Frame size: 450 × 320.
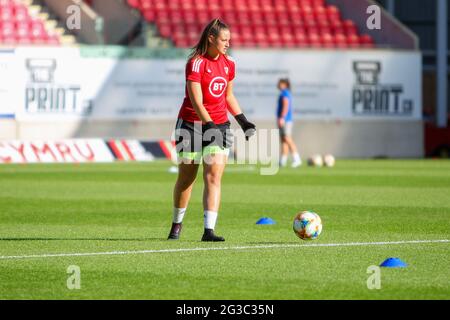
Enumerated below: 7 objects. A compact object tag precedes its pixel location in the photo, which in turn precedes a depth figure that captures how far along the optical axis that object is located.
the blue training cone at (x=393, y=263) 9.99
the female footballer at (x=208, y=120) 11.98
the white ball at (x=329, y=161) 29.66
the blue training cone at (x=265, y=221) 14.32
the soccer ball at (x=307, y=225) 12.06
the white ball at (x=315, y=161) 30.03
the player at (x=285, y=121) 28.91
